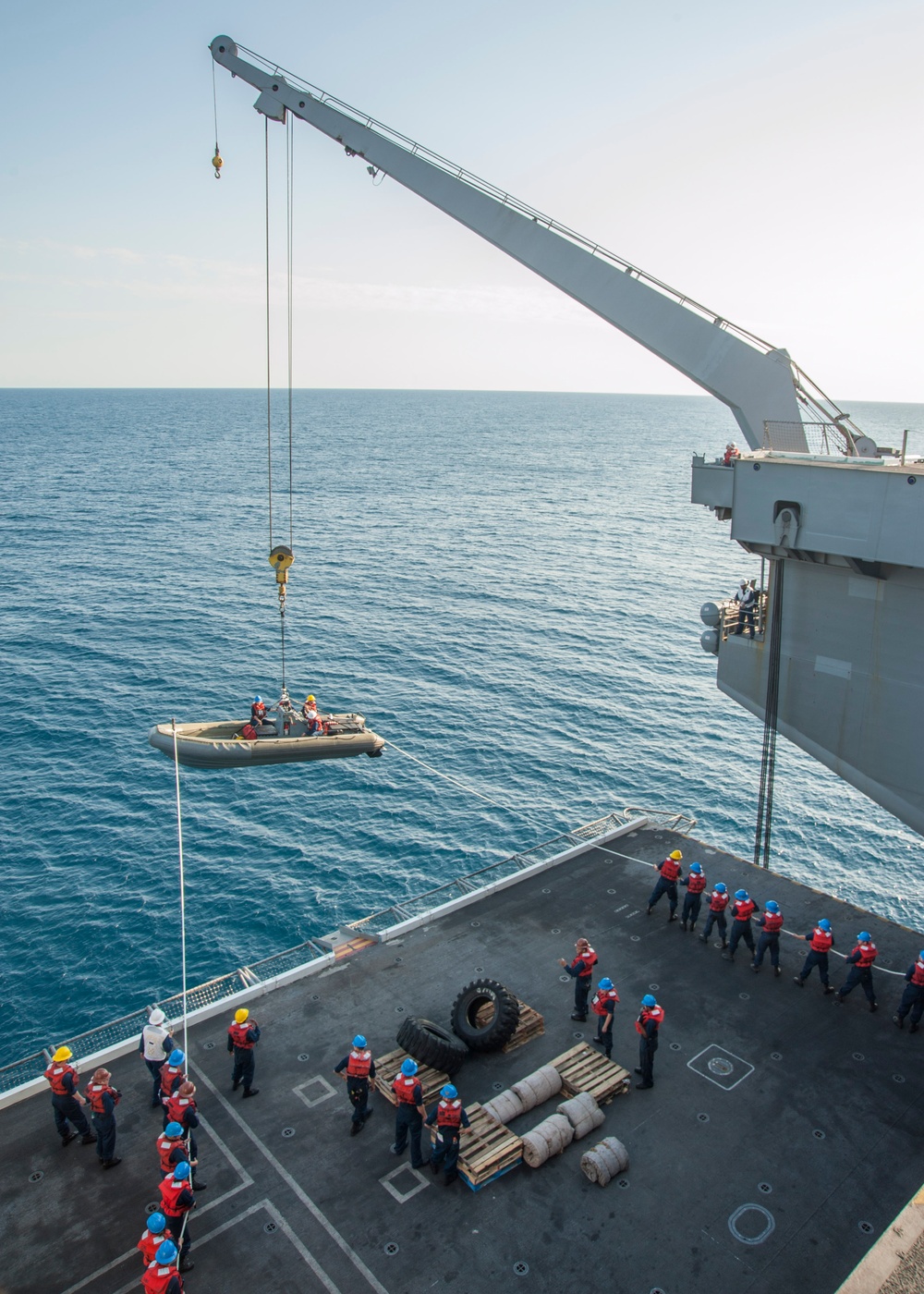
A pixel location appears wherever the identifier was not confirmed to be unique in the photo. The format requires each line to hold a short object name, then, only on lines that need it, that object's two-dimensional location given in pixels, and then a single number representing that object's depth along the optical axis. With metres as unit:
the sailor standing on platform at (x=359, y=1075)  12.94
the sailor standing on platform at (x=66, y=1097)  12.77
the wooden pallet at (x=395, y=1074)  13.93
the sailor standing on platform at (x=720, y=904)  17.72
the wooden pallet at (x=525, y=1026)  15.18
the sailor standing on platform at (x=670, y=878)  18.38
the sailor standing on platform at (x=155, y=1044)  13.69
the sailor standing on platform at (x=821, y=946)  16.27
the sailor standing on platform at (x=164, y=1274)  9.64
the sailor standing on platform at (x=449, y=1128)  12.13
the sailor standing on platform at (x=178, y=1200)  10.91
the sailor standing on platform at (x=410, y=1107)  12.40
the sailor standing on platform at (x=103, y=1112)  12.30
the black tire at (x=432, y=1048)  14.12
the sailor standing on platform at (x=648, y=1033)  13.88
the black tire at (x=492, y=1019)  14.72
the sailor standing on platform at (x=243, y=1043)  13.59
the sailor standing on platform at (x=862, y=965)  15.84
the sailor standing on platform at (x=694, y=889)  18.12
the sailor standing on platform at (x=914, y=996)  15.29
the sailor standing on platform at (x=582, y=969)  15.44
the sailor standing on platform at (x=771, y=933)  16.72
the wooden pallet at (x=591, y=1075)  13.88
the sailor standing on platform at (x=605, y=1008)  14.50
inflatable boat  18.84
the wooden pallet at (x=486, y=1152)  12.25
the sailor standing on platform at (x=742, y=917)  17.11
